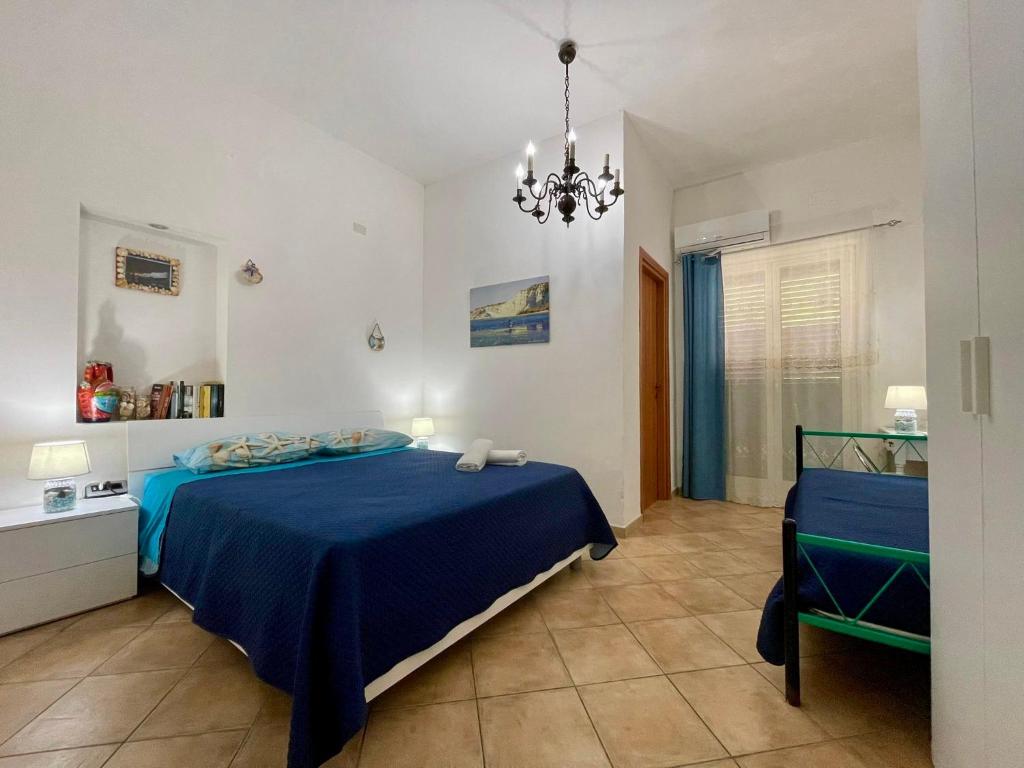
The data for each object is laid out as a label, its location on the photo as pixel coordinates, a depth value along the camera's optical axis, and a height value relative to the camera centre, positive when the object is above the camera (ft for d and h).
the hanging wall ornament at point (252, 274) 9.74 +2.78
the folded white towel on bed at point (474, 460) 7.75 -1.31
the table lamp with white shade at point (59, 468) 6.42 -1.16
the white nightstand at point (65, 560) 5.95 -2.55
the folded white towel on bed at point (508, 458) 8.12 -1.33
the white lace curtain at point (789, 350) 11.35 +1.07
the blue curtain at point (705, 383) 13.00 +0.17
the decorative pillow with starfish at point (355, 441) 9.52 -1.20
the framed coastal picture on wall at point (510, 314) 11.41 +2.18
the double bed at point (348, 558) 3.85 -2.04
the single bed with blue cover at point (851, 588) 4.16 -2.12
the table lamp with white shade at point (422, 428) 13.07 -1.17
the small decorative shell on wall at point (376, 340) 12.56 +1.56
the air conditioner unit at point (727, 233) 12.23 +4.71
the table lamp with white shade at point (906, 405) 9.64 -0.43
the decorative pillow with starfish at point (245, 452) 7.54 -1.17
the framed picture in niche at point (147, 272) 8.35 +2.53
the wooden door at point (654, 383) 11.89 +0.16
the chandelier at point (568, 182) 6.88 +3.65
